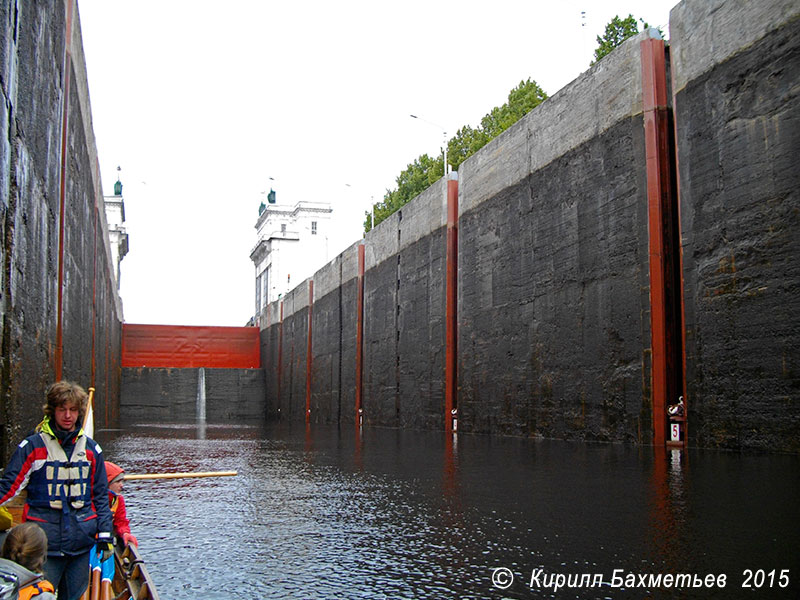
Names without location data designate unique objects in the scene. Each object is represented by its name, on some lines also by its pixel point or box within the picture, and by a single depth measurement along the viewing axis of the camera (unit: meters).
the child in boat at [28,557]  2.42
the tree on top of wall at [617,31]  34.00
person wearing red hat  3.33
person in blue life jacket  2.93
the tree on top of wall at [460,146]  40.25
